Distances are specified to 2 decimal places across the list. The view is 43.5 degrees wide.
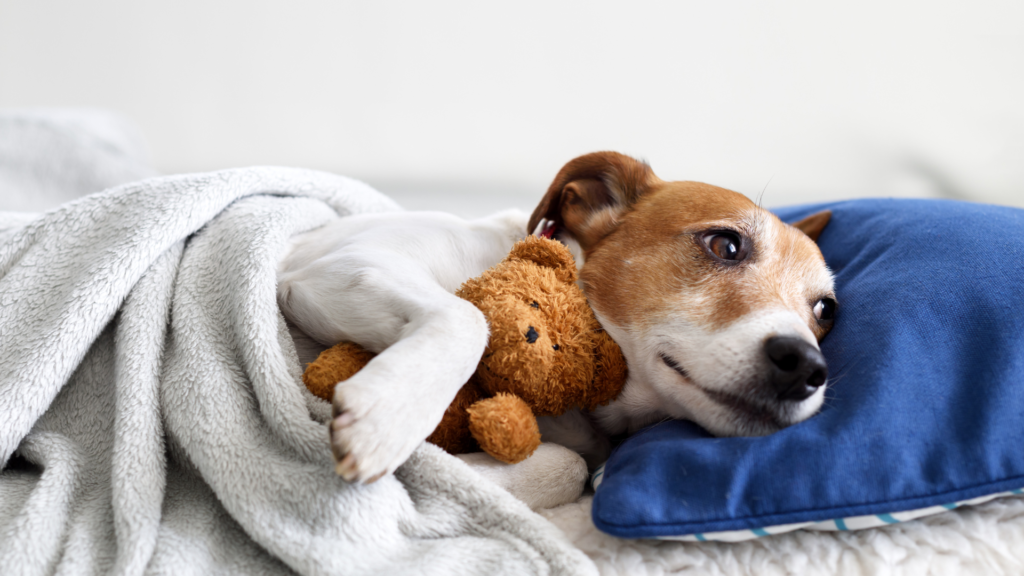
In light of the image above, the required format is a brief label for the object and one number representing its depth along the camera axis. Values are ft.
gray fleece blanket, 1.70
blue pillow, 1.71
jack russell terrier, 1.75
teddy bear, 1.82
